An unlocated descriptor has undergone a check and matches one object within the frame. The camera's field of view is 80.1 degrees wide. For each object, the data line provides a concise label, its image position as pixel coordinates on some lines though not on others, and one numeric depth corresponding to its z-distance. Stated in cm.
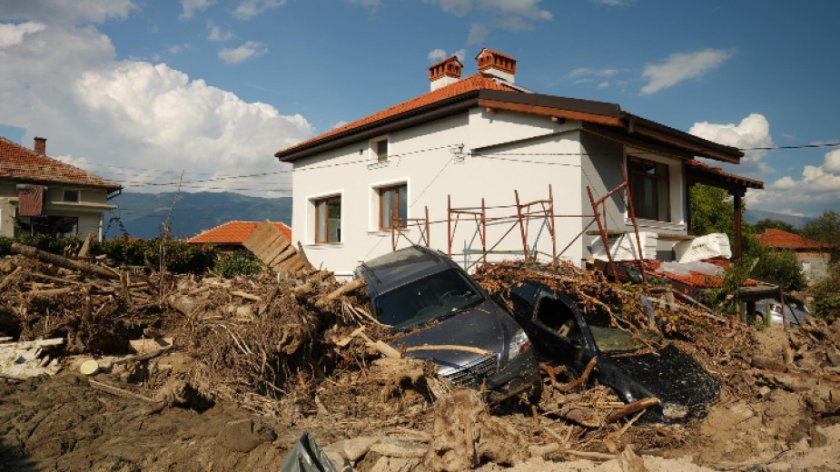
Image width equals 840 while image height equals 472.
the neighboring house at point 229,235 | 3653
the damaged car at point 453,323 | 541
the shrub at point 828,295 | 1169
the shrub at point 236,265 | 1589
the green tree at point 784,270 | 2322
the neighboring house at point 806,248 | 3044
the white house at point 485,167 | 1008
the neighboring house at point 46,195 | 2627
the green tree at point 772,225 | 6093
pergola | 1350
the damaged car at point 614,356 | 521
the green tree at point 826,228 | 3188
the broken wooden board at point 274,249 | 1331
